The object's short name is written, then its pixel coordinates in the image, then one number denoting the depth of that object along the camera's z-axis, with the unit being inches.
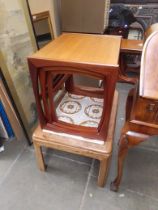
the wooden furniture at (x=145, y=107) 25.2
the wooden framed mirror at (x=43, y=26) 61.4
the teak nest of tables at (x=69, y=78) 29.1
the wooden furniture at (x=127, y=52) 70.1
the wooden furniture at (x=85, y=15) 66.9
